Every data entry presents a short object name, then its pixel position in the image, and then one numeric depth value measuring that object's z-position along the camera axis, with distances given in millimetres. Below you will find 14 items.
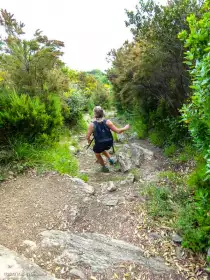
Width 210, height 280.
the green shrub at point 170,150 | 5961
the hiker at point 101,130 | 5288
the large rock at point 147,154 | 6091
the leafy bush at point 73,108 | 9797
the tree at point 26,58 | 6293
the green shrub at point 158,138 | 6883
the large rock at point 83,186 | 4226
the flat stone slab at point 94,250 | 2566
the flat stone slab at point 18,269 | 2109
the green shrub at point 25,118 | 4945
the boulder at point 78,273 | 2359
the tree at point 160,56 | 5156
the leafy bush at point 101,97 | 15947
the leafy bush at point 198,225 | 2771
